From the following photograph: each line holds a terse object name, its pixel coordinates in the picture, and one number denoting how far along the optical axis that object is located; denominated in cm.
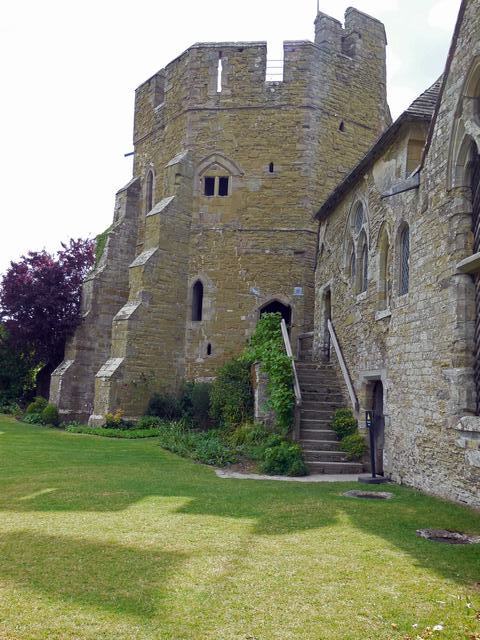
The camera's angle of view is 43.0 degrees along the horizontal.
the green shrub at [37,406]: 2097
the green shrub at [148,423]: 1806
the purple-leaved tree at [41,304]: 2145
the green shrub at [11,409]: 2161
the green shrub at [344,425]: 1266
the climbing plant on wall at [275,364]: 1248
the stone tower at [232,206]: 2011
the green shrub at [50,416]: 1965
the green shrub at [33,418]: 1984
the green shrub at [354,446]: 1193
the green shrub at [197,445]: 1254
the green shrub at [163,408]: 1895
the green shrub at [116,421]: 1788
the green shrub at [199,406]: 1880
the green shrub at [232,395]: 1622
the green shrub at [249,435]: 1291
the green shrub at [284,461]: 1113
